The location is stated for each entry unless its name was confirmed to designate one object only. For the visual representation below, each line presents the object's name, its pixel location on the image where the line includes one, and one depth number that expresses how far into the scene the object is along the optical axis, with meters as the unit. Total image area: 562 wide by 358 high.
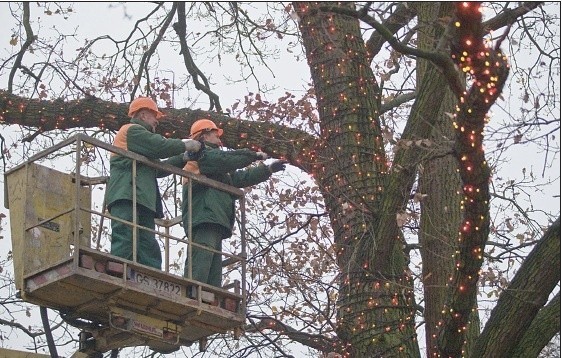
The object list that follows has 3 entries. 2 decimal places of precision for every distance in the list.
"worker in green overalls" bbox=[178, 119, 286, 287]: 10.93
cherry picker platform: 9.88
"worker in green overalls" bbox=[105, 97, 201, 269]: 10.33
